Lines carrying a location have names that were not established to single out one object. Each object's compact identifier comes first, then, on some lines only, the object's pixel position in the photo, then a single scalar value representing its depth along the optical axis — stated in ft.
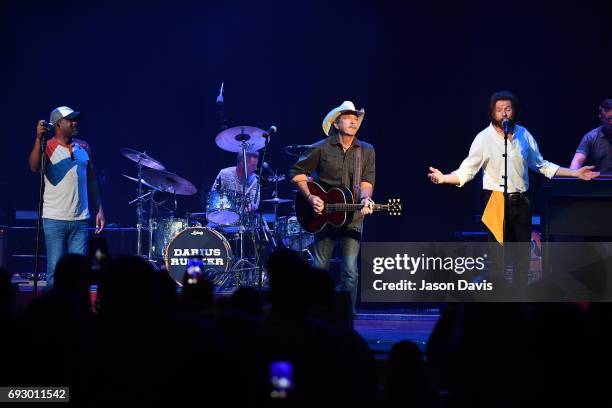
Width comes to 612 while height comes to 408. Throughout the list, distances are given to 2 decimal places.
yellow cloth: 57.77
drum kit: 79.36
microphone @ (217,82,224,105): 82.43
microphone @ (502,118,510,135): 55.52
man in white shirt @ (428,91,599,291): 57.31
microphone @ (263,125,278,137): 62.46
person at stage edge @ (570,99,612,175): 63.21
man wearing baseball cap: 58.65
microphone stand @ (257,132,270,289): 62.84
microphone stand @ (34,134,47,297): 54.12
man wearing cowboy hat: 57.77
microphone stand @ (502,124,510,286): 55.11
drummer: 82.38
